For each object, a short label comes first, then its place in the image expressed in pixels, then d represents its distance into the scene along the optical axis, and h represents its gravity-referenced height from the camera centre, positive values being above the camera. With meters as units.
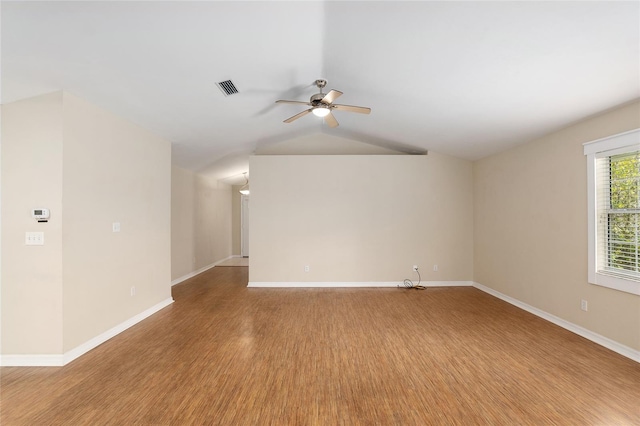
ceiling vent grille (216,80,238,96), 3.16 +1.46
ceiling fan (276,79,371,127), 3.15 +1.25
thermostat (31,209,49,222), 2.67 +0.00
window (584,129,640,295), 2.83 +0.02
